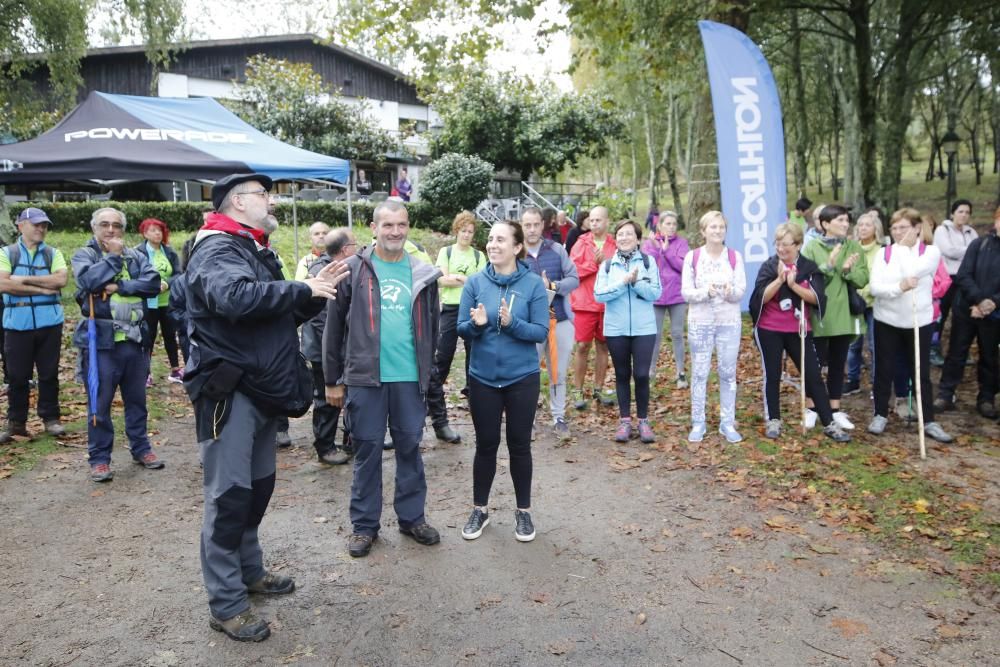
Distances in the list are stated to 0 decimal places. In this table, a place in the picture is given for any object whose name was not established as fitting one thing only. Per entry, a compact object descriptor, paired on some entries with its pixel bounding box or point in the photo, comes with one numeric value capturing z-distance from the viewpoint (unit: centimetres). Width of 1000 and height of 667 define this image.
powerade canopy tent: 838
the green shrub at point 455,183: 2173
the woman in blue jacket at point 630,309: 677
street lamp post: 1842
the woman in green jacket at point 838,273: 679
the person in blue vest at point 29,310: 651
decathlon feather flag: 962
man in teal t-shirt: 446
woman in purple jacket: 846
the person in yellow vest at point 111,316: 594
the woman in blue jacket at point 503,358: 469
